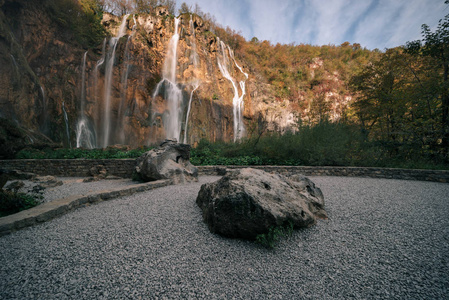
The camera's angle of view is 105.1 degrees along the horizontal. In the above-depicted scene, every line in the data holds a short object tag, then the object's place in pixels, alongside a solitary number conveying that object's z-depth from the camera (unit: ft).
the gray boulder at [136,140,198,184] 18.43
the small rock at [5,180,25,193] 13.57
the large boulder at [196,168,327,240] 7.02
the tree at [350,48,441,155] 25.61
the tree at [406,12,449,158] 23.98
